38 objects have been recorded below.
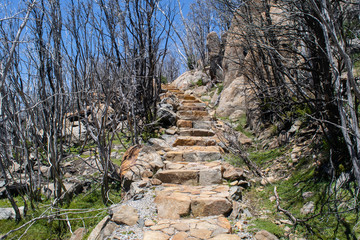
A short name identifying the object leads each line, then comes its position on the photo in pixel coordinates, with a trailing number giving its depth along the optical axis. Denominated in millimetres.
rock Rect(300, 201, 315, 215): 2949
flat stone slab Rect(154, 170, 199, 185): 4102
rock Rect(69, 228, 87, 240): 3107
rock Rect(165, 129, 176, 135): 6552
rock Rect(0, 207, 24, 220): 3845
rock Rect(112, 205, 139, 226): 2984
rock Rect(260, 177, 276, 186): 3945
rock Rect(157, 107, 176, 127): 6930
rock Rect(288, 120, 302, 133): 4973
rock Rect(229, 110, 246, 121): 7338
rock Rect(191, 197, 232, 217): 3158
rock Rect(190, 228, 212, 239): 2615
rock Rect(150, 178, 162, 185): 4055
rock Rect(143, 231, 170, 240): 2617
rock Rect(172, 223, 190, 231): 2771
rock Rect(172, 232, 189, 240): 2583
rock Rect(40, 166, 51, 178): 5218
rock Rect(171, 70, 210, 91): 13465
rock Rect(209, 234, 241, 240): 2529
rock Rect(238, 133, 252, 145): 5812
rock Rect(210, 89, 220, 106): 9605
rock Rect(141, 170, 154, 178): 4219
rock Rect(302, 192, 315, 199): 3152
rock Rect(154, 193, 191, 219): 3139
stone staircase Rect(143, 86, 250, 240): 2746
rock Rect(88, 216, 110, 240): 2793
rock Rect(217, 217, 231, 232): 2776
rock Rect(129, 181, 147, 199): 3642
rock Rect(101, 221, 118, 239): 2799
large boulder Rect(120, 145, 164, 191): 4114
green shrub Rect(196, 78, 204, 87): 13426
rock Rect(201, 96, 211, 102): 10809
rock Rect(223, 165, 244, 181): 4031
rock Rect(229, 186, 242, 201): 3488
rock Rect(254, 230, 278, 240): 2611
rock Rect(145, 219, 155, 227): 2948
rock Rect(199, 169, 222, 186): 4004
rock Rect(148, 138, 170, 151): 5467
